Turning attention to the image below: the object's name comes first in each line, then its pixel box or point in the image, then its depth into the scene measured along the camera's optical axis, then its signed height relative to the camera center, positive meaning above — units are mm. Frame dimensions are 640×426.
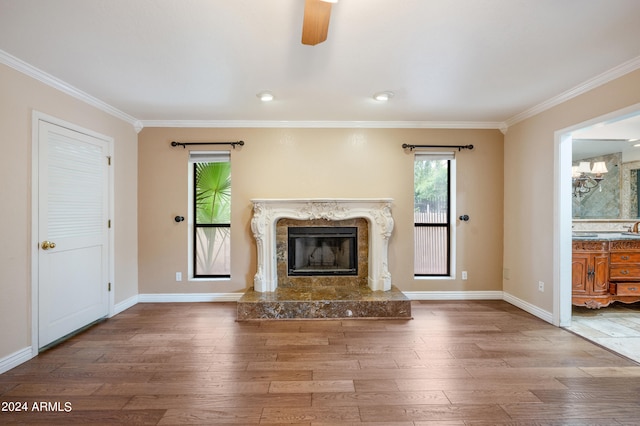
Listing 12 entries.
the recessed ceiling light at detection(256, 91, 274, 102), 2979 +1243
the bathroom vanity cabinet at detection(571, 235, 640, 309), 3500 -705
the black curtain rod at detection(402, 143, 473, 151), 3988 +936
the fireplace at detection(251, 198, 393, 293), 3781 -93
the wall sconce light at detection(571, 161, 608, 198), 4184 +519
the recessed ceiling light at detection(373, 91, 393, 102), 2984 +1245
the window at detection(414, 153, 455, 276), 4184 +45
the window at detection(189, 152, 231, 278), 4137 -80
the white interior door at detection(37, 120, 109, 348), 2607 -180
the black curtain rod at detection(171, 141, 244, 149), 3902 +958
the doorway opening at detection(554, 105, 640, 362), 2950 +403
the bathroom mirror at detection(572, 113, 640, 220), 4098 +478
